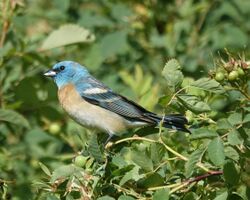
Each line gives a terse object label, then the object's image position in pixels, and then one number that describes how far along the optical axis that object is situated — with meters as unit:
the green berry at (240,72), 6.25
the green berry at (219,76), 6.29
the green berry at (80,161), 6.26
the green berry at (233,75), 6.24
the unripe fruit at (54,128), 9.68
